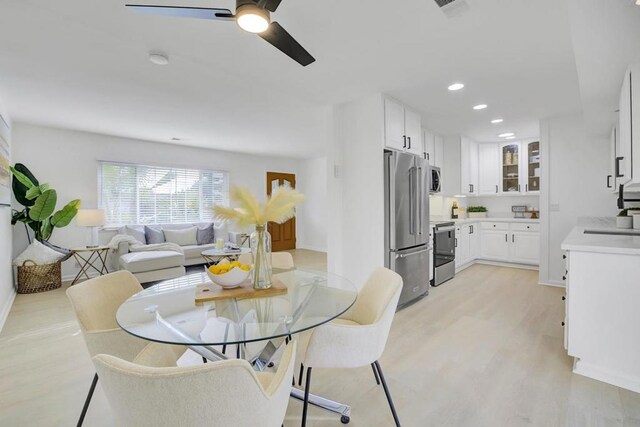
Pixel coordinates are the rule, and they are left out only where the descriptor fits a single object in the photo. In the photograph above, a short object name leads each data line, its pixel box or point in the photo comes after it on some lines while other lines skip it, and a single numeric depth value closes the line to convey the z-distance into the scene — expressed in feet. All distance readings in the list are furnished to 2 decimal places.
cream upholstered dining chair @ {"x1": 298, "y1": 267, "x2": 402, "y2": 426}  4.89
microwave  16.05
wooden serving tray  5.30
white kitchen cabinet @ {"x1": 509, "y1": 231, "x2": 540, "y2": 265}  17.24
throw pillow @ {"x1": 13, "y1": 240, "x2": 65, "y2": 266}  13.83
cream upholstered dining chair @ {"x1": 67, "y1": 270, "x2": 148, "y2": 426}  4.97
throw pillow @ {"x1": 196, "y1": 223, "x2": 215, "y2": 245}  20.29
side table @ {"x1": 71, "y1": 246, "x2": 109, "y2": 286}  16.20
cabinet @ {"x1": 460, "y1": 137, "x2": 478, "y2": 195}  18.12
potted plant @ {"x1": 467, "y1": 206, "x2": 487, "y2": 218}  20.70
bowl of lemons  5.49
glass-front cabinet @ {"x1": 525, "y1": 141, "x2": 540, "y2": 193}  18.21
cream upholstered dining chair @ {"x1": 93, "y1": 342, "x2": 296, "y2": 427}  2.59
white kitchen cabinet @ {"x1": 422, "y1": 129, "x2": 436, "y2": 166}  16.38
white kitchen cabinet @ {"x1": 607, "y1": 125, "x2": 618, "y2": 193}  10.47
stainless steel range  14.35
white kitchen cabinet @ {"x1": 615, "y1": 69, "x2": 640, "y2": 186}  6.41
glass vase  5.67
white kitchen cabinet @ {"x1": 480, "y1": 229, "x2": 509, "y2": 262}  18.37
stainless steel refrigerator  11.25
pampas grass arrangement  5.49
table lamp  15.15
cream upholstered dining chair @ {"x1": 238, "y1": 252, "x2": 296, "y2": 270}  9.32
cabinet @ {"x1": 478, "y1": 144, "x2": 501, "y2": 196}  19.79
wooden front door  26.30
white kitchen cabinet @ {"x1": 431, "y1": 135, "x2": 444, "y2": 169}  17.57
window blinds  18.30
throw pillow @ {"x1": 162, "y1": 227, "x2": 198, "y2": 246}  19.12
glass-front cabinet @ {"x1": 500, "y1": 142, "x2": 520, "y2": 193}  19.10
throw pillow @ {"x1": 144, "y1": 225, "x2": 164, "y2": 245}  18.26
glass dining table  4.22
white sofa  14.89
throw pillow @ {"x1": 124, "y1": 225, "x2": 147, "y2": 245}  17.78
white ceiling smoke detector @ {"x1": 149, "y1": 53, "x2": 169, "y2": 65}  8.17
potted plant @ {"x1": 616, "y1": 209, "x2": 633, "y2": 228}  10.63
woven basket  13.78
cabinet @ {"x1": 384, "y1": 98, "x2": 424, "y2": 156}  11.43
